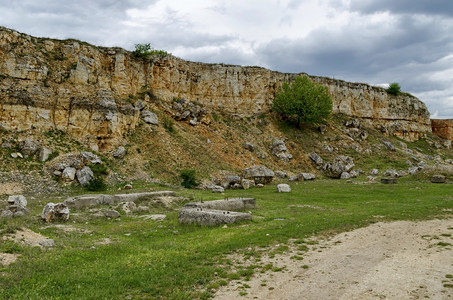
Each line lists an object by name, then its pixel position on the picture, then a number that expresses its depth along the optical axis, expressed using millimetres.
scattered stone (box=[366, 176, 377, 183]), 35938
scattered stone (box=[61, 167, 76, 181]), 26514
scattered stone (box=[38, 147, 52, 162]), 27591
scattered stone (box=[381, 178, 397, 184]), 33812
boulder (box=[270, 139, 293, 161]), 46406
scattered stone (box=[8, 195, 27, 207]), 18109
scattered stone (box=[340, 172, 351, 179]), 41481
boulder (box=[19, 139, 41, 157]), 27572
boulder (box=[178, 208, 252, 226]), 15469
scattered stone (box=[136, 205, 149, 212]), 19078
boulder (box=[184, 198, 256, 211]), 18875
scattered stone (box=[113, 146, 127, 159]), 32281
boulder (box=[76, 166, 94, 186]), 26672
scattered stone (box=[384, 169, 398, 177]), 40197
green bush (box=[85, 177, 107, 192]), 26125
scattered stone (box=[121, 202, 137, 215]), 18656
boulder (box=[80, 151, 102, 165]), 28934
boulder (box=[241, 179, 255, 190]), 32500
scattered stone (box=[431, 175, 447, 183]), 33594
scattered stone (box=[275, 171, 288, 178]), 40938
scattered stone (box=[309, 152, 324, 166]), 46719
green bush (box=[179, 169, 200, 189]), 31823
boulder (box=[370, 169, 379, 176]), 44172
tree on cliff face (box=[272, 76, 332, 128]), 51281
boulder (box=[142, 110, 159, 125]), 38703
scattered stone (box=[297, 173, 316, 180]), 39156
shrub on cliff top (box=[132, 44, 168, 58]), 43812
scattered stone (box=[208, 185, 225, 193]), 28916
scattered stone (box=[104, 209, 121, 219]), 17375
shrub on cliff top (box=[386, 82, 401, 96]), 68875
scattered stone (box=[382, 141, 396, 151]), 56656
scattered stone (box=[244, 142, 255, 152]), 45512
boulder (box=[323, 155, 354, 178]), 42500
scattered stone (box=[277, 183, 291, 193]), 28466
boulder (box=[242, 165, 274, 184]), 34844
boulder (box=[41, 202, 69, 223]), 15297
